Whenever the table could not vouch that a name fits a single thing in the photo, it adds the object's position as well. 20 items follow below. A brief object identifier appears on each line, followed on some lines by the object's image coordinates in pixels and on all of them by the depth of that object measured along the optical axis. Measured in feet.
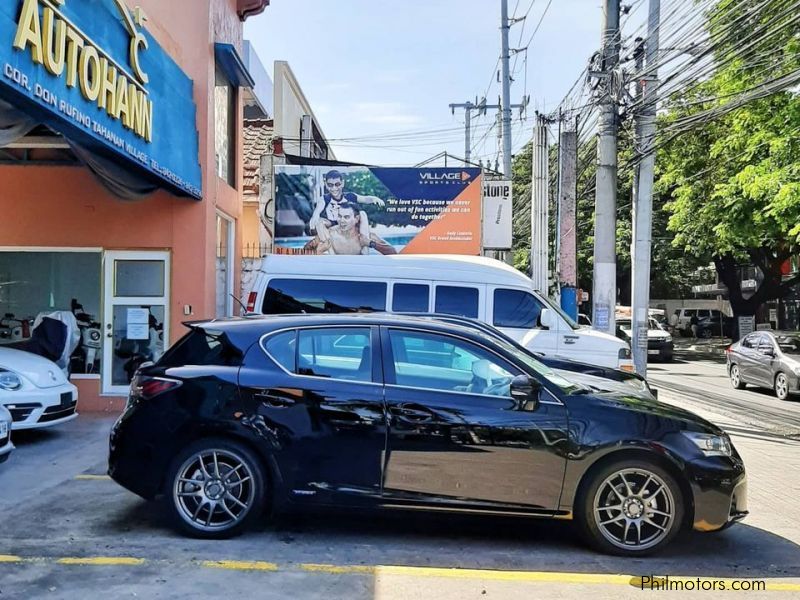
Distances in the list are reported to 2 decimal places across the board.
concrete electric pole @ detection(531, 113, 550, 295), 53.21
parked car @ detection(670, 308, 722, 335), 158.92
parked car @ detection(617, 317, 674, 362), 85.61
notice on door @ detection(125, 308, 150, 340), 34.83
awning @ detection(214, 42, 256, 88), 36.86
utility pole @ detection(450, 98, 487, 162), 122.44
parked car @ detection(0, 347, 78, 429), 26.08
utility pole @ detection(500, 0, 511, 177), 79.20
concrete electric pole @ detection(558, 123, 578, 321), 56.44
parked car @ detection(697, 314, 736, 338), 151.84
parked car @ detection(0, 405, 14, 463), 21.54
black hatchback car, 15.98
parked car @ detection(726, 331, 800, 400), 49.14
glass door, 34.83
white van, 32.76
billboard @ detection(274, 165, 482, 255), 52.34
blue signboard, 19.15
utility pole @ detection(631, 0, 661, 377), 38.91
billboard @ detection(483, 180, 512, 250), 53.21
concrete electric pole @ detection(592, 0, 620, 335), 38.11
